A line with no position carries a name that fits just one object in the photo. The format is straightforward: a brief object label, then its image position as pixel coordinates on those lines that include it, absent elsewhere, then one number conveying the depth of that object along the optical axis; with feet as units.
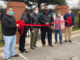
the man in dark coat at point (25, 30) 9.27
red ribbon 8.53
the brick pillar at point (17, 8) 10.72
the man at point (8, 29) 7.67
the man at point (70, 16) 12.42
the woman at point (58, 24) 11.84
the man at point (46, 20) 10.84
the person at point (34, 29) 10.04
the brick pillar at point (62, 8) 17.05
